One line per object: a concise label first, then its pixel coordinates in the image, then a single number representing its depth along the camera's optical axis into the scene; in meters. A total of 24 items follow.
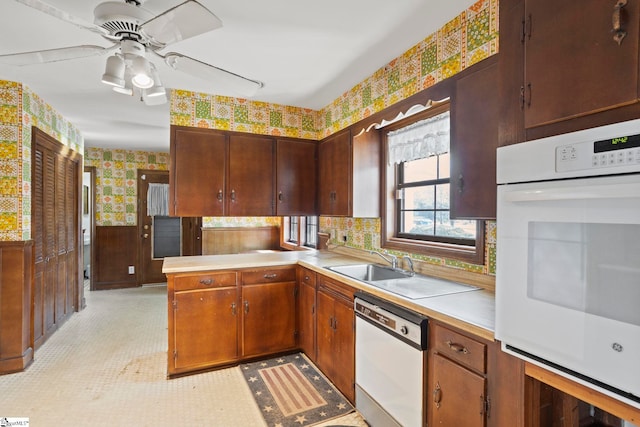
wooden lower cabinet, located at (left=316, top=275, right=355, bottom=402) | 2.21
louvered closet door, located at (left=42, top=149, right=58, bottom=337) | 3.35
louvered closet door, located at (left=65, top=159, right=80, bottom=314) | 4.05
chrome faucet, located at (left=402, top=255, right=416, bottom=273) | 2.37
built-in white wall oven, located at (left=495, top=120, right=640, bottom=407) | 0.83
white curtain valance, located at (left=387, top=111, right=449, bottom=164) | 2.24
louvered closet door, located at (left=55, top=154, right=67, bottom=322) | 3.69
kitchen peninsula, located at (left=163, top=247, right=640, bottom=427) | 1.42
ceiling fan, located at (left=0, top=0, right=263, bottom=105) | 1.41
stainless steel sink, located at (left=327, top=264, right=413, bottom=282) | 2.52
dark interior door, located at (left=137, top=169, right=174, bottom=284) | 5.76
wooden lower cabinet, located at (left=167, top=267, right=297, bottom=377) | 2.63
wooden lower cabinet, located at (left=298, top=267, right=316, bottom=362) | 2.74
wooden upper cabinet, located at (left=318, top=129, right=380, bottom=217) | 2.85
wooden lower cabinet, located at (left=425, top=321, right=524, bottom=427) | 1.18
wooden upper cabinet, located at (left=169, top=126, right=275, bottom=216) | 3.05
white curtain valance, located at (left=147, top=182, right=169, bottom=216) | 5.79
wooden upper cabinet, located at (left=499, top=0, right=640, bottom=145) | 0.89
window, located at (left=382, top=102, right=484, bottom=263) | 2.19
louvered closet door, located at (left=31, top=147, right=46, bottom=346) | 3.06
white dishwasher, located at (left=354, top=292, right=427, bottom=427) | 1.59
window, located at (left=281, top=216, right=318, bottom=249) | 4.18
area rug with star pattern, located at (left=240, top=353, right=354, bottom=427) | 2.14
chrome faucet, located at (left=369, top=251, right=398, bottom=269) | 2.55
